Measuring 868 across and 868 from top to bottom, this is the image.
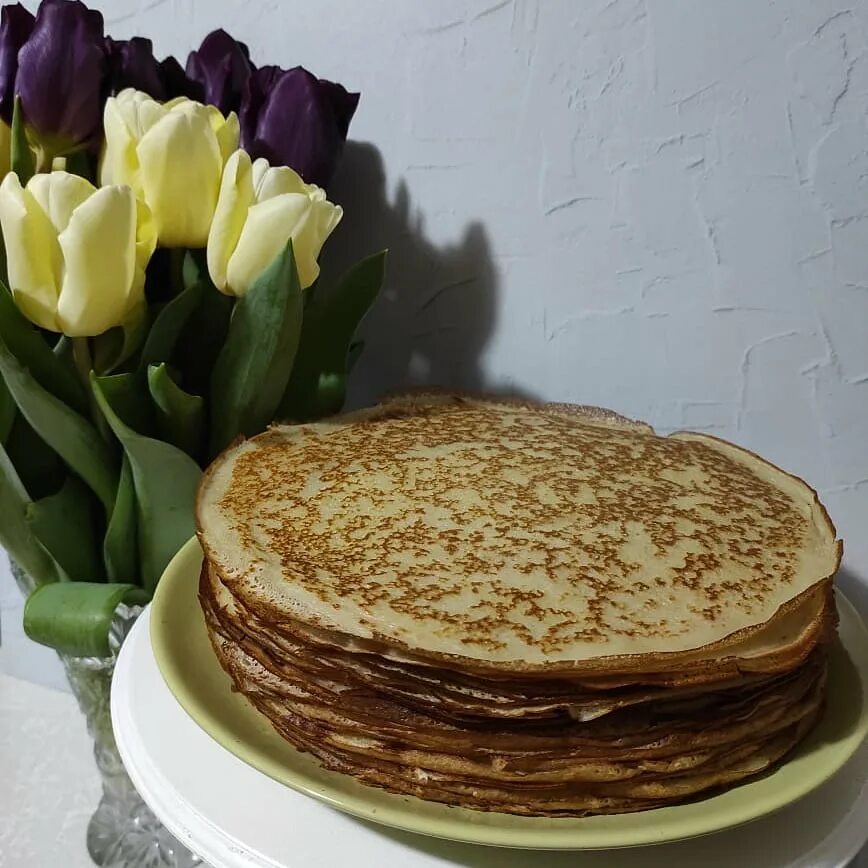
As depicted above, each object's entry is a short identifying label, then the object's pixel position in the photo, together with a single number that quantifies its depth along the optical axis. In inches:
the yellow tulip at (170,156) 29.8
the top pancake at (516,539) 21.8
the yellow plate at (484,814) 20.6
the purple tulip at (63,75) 30.6
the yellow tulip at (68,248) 27.9
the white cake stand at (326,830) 22.6
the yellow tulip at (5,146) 33.0
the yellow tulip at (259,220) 30.0
